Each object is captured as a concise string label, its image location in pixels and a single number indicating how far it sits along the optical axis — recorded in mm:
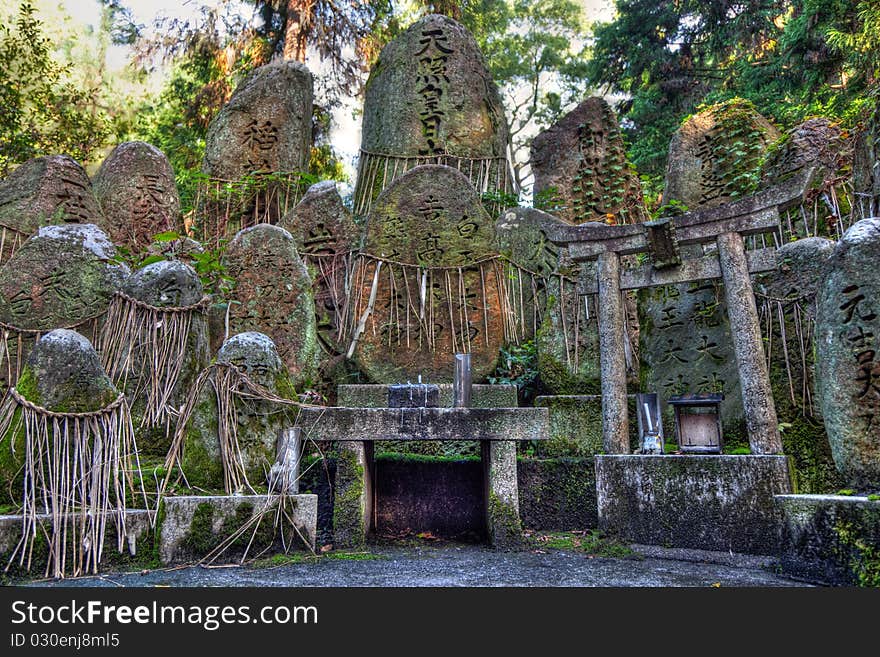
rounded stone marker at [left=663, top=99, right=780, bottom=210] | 8344
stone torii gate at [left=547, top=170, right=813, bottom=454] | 4426
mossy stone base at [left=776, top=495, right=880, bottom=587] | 3037
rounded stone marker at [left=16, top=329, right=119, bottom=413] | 3660
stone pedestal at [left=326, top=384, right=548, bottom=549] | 4184
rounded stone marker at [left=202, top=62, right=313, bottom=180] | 9742
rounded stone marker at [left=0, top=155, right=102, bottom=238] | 7277
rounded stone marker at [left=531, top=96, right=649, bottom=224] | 8617
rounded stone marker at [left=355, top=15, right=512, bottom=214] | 10008
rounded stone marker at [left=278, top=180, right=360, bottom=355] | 7207
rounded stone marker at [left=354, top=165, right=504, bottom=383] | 6195
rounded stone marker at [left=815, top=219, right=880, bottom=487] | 3178
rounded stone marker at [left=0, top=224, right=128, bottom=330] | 5500
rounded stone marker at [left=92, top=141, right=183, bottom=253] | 8242
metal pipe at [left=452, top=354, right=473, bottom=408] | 4402
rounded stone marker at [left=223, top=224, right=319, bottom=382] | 5918
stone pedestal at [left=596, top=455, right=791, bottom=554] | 4047
